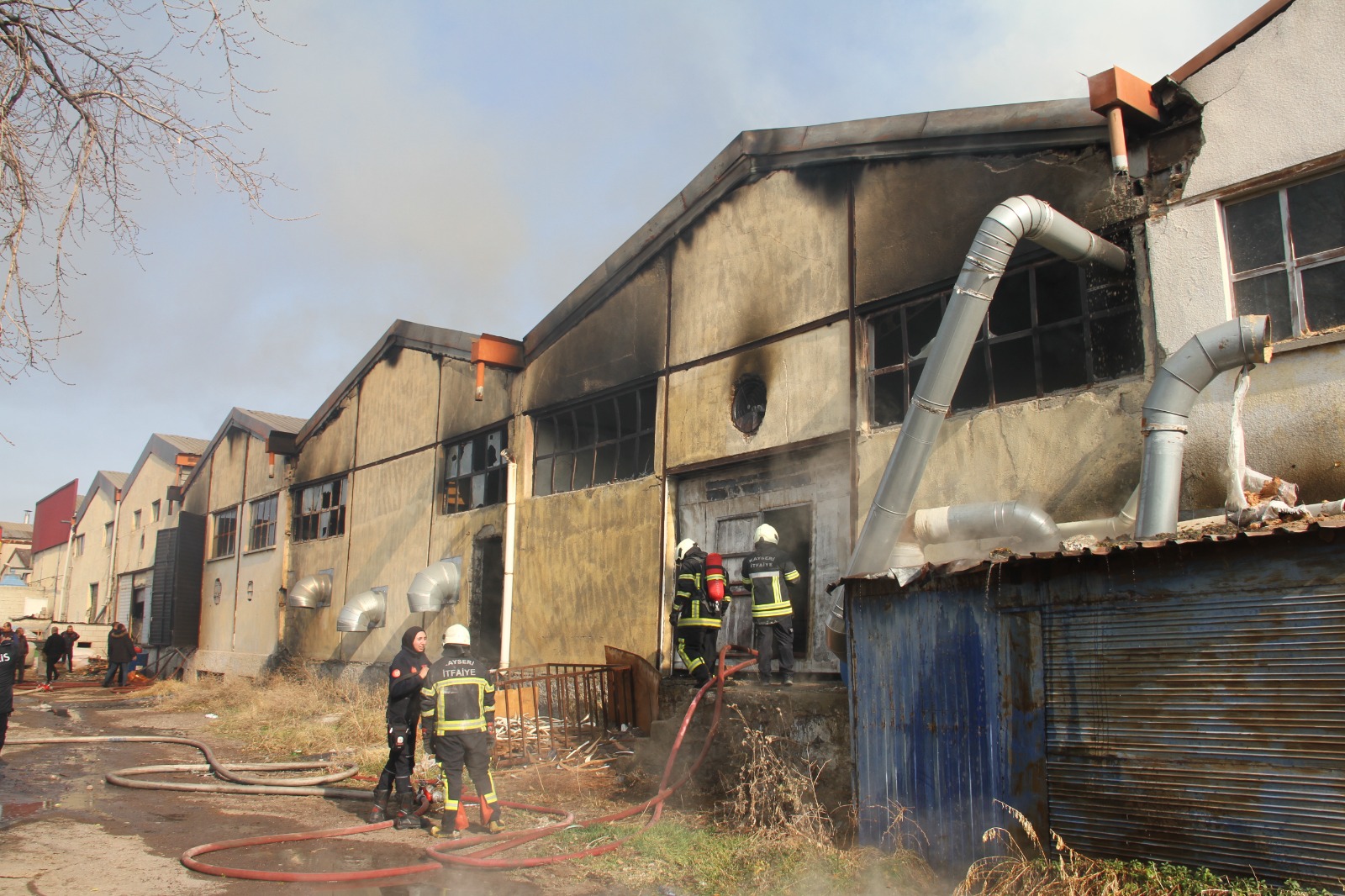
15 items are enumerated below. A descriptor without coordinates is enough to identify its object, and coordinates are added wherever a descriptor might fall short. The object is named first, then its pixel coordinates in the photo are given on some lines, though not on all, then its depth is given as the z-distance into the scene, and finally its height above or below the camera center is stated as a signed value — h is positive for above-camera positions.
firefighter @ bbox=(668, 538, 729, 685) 9.42 +0.11
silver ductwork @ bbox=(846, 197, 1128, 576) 7.02 +2.15
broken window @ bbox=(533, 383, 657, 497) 12.17 +2.42
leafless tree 5.25 +2.95
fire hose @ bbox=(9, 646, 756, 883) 6.28 -1.55
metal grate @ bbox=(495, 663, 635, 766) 10.23 -0.99
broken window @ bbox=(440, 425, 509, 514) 14.73 +2.41
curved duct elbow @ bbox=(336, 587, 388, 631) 16.09 +0.21
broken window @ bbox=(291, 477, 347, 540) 19.20 +2.32
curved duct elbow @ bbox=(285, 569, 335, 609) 18.33 +0.60
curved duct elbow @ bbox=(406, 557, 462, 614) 14.21 +0.56
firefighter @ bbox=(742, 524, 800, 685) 8.72 +0.15
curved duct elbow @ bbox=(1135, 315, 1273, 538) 6.18 +1.46
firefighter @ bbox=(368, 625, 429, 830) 8.10 -0.85
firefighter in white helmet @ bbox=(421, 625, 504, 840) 7.44 -0.82
